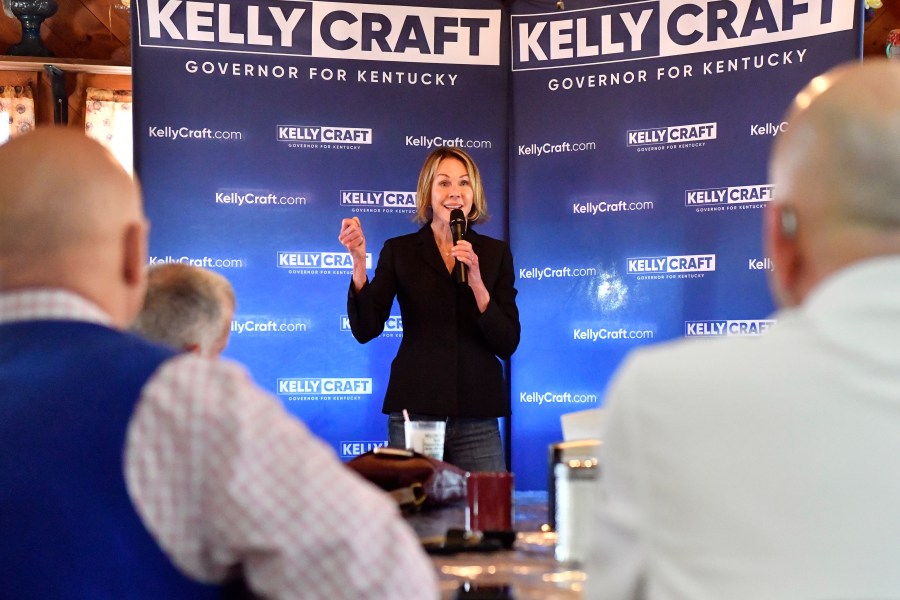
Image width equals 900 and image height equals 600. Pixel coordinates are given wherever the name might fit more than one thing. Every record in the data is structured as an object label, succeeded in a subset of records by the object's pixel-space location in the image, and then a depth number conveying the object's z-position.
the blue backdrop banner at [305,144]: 4.96
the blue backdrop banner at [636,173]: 4.80
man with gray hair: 2.23
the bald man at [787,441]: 0.98
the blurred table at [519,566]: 1.63
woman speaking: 3.87
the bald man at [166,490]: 1.10
